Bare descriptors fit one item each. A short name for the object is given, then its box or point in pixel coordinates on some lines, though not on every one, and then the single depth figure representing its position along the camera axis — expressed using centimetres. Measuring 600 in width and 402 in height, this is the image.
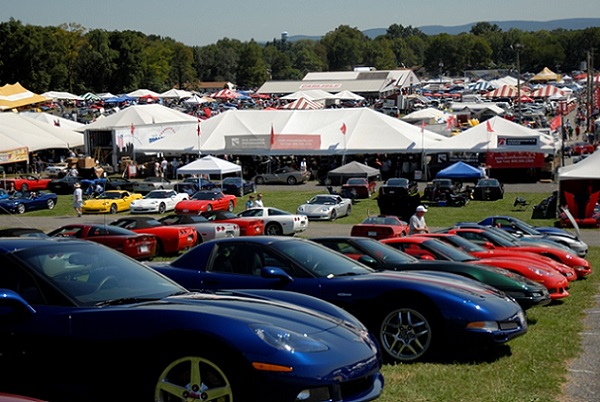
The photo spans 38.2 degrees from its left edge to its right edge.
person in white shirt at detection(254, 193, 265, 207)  3412
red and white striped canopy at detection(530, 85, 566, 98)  9569
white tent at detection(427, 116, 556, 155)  4738
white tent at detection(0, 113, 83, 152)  5736
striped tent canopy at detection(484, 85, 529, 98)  9706
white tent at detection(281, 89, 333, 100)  10077
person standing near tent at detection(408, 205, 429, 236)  1925
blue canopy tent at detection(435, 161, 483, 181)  4347
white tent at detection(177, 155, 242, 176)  4216
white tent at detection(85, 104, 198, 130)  5781
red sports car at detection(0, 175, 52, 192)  4638
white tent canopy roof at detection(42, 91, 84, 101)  10935
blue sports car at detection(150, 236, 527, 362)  793
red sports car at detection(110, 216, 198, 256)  2253
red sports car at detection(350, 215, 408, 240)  2414
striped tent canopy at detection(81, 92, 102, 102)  11564
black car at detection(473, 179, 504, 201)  4134
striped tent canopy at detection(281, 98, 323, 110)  6894
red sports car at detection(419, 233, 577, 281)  1502
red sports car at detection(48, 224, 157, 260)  2045
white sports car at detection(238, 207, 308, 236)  2964
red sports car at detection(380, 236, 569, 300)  1319
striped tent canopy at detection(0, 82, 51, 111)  8062
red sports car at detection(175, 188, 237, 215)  3572
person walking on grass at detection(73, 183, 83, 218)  3612
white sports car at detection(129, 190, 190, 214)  3834
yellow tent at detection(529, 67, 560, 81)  14750
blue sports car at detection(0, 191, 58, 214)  3825
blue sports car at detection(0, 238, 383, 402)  516
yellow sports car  3825
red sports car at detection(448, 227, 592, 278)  1770
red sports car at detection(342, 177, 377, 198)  4250
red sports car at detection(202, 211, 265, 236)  2691
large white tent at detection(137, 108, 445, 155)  4950
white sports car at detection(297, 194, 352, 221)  3547
